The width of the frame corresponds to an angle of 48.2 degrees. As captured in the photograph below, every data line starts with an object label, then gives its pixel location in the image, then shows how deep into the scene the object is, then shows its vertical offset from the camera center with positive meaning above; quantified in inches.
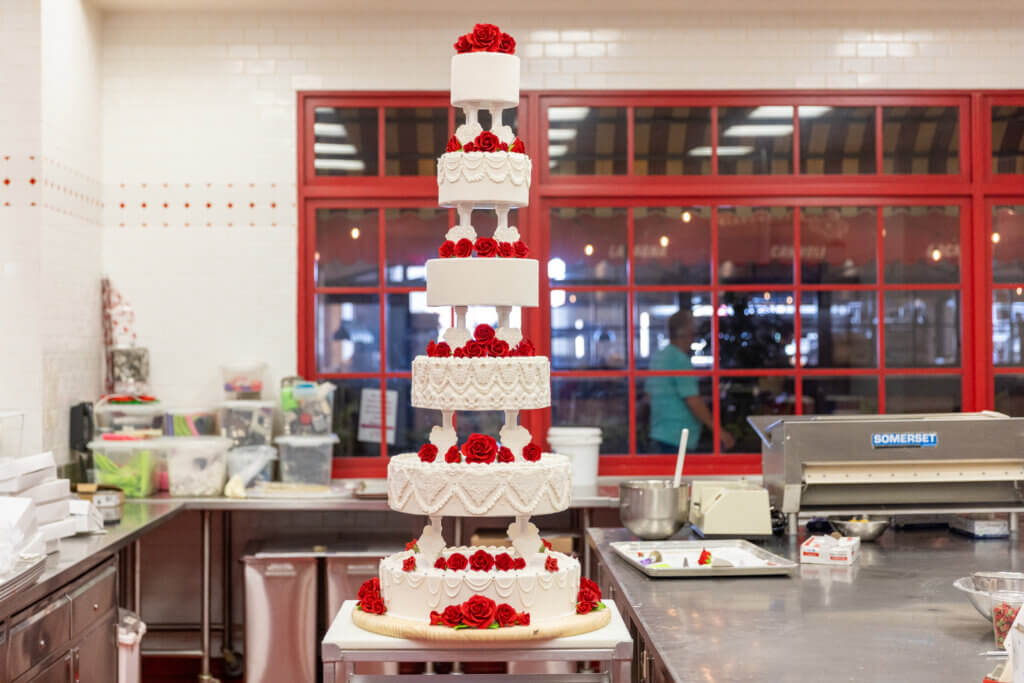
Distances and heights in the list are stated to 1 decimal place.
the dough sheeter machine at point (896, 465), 156.9 -16.1
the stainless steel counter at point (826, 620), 94.3 -26.3
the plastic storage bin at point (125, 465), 201.5 -19.5
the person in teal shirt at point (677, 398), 231.9 -9.5
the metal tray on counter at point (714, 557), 133.3 -25.5
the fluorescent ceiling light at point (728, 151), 230.1 +40.2
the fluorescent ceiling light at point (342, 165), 227.6 +37.5
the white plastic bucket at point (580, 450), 217.6 -18.7
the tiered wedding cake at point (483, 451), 119.2 -10.7
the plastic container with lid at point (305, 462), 212.7 -20.2
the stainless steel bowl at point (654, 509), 154.1 -21.4
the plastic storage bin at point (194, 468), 203.6 -20.3
